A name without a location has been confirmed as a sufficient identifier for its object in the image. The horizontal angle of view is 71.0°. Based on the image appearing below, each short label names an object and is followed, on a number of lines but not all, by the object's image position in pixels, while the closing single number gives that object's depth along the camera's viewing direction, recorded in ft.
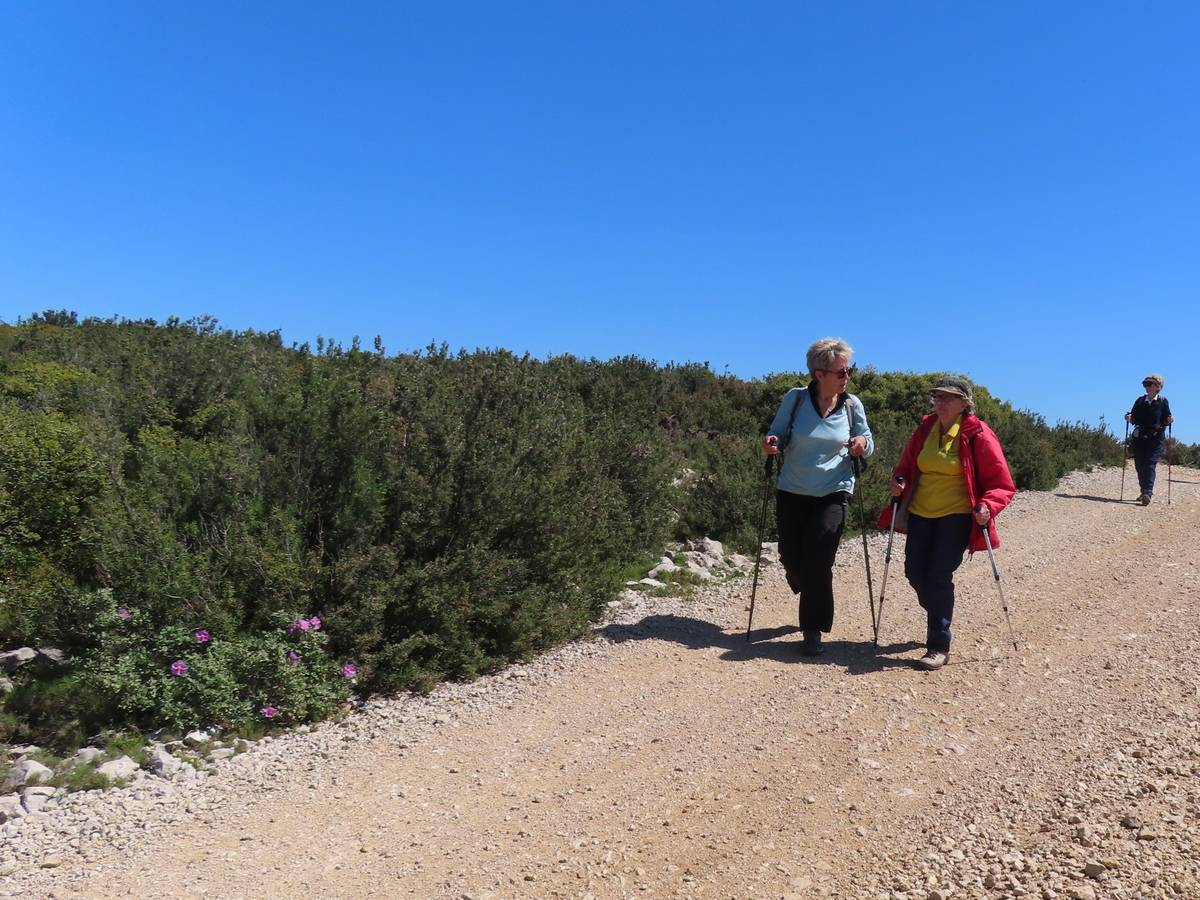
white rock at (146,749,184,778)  14.62
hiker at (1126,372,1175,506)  45.88
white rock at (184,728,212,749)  15.58
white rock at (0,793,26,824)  13.26
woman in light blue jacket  20.02
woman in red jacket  19.13
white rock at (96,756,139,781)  14.39
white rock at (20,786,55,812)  13.60
